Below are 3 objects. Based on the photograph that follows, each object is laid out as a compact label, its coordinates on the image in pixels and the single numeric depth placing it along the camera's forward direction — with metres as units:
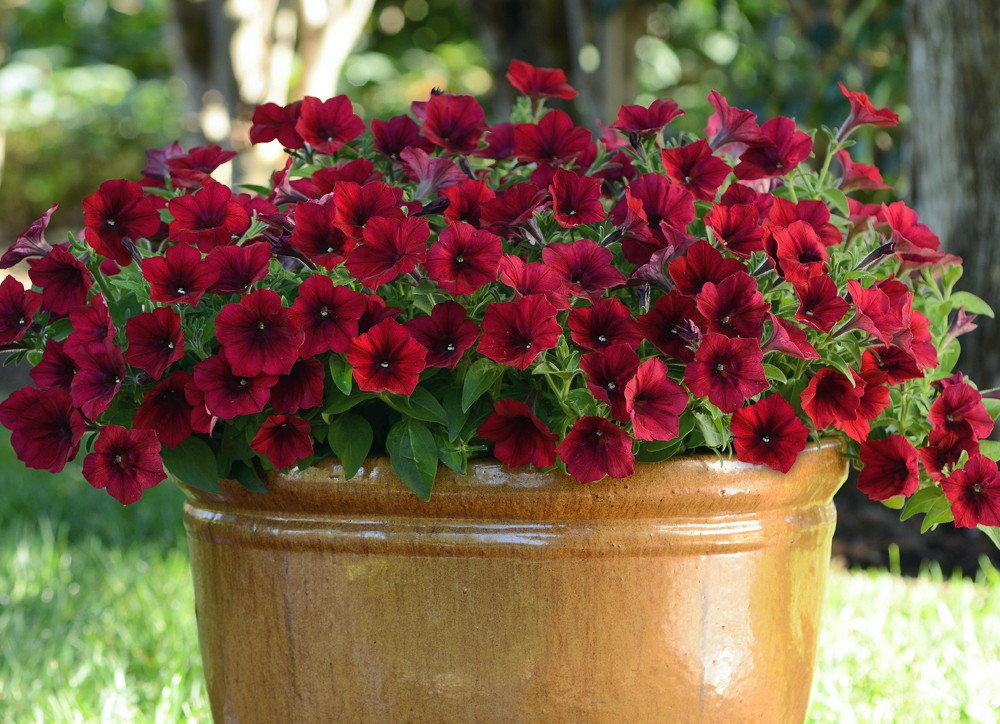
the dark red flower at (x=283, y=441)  2.31
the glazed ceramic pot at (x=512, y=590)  2.33
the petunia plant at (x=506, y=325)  2.29
